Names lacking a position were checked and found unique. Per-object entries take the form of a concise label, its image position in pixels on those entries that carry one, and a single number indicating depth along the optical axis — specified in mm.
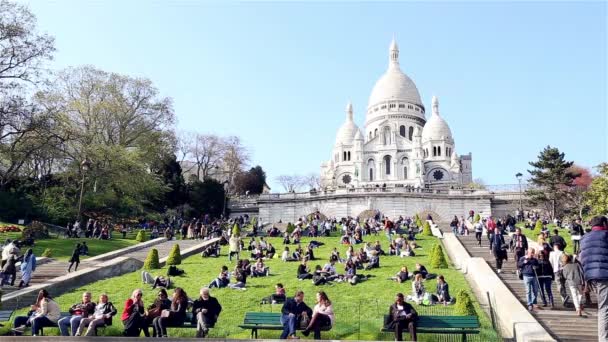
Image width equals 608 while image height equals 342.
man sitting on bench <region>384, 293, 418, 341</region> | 11305
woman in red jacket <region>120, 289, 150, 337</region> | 11844
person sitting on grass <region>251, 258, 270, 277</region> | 19875
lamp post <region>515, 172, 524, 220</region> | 44609
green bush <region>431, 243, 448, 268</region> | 20438
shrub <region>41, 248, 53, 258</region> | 24278
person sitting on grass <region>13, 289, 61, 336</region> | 12367
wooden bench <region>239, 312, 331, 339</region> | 11991
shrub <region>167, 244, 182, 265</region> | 23494
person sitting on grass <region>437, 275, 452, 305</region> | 14804
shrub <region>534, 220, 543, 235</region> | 30372
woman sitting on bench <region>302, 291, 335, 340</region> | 11664
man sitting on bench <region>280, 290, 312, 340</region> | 11555
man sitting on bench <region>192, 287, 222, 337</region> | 11820
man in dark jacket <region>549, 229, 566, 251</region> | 14193
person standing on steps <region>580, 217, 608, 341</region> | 8289
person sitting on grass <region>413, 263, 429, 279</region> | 17244
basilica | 92750
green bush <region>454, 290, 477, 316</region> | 12656
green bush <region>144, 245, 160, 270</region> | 22641
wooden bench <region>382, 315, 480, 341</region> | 11156
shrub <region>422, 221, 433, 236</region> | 31823
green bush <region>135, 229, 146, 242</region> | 32531
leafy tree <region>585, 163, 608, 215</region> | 33719
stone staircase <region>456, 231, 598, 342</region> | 11523
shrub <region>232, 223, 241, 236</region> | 33288
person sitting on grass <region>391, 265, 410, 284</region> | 17698
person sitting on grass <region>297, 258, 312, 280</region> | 18938
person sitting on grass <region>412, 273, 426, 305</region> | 15094
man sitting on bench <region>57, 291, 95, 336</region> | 12133
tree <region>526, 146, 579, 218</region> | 47906
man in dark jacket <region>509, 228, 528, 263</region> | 17375
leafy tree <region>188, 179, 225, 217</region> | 55531
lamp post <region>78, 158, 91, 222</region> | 32766
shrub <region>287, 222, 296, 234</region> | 35531
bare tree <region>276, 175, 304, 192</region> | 108688
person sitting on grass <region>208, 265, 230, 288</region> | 17844
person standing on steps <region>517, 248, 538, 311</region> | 13375
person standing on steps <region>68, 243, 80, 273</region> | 20672
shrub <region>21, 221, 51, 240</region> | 28311
